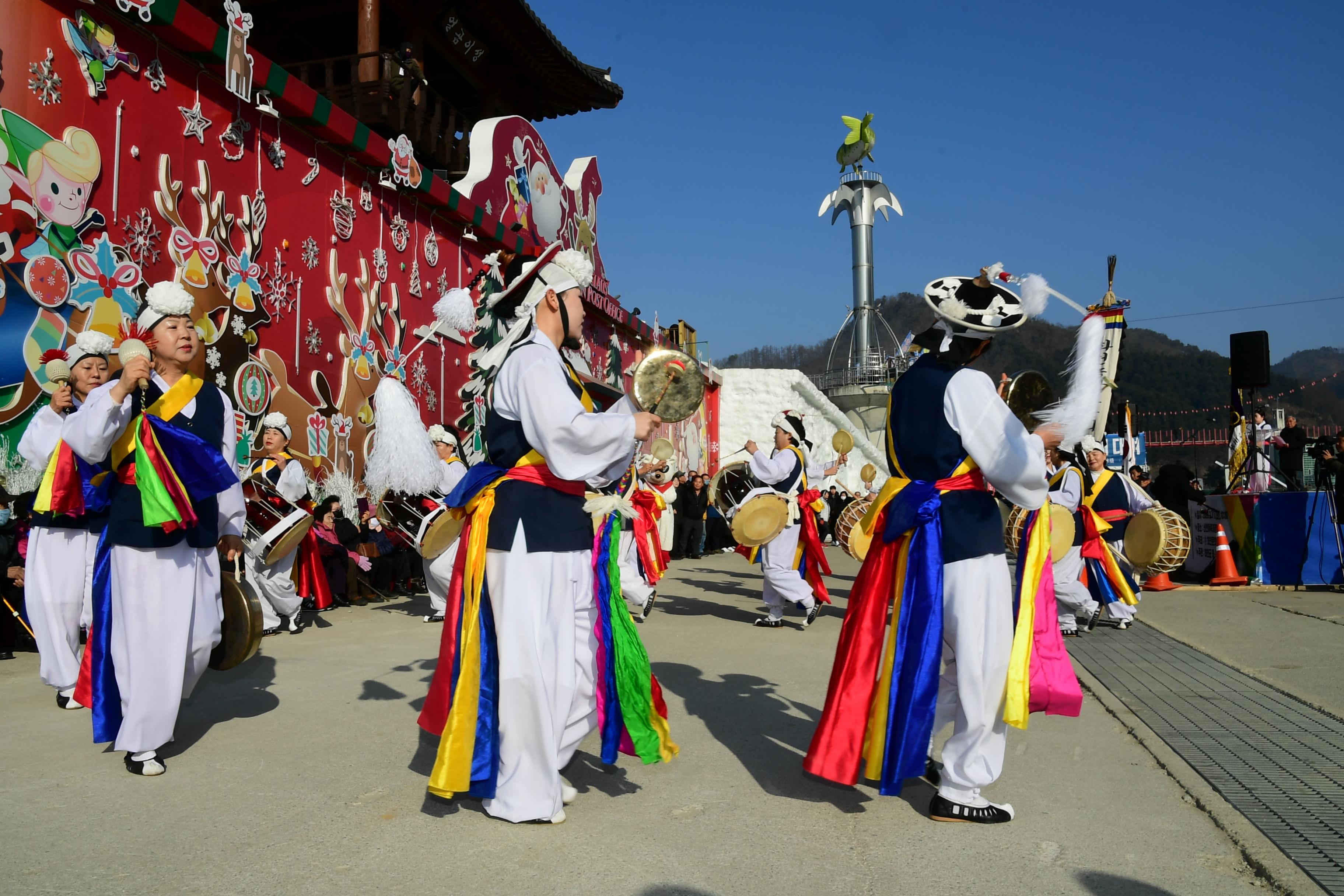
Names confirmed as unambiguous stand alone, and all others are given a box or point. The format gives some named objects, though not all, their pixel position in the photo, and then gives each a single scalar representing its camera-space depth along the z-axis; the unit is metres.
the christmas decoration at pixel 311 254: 9.12
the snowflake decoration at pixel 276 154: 8.68
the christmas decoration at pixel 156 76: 7.27
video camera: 11.68
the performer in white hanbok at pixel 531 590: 3.18
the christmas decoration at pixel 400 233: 10.65
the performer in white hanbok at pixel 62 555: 4.94
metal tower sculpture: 43.62
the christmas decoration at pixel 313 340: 9.08
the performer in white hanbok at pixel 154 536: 3.73
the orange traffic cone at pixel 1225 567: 11.45
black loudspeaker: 15.97
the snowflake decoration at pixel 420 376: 11.09
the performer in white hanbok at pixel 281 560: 7.41
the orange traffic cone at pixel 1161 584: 11.46
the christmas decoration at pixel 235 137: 8.09
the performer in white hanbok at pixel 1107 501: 8.33
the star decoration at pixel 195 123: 7.62
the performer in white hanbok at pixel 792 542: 8.44
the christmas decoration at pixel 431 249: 11.34
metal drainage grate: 3.17
